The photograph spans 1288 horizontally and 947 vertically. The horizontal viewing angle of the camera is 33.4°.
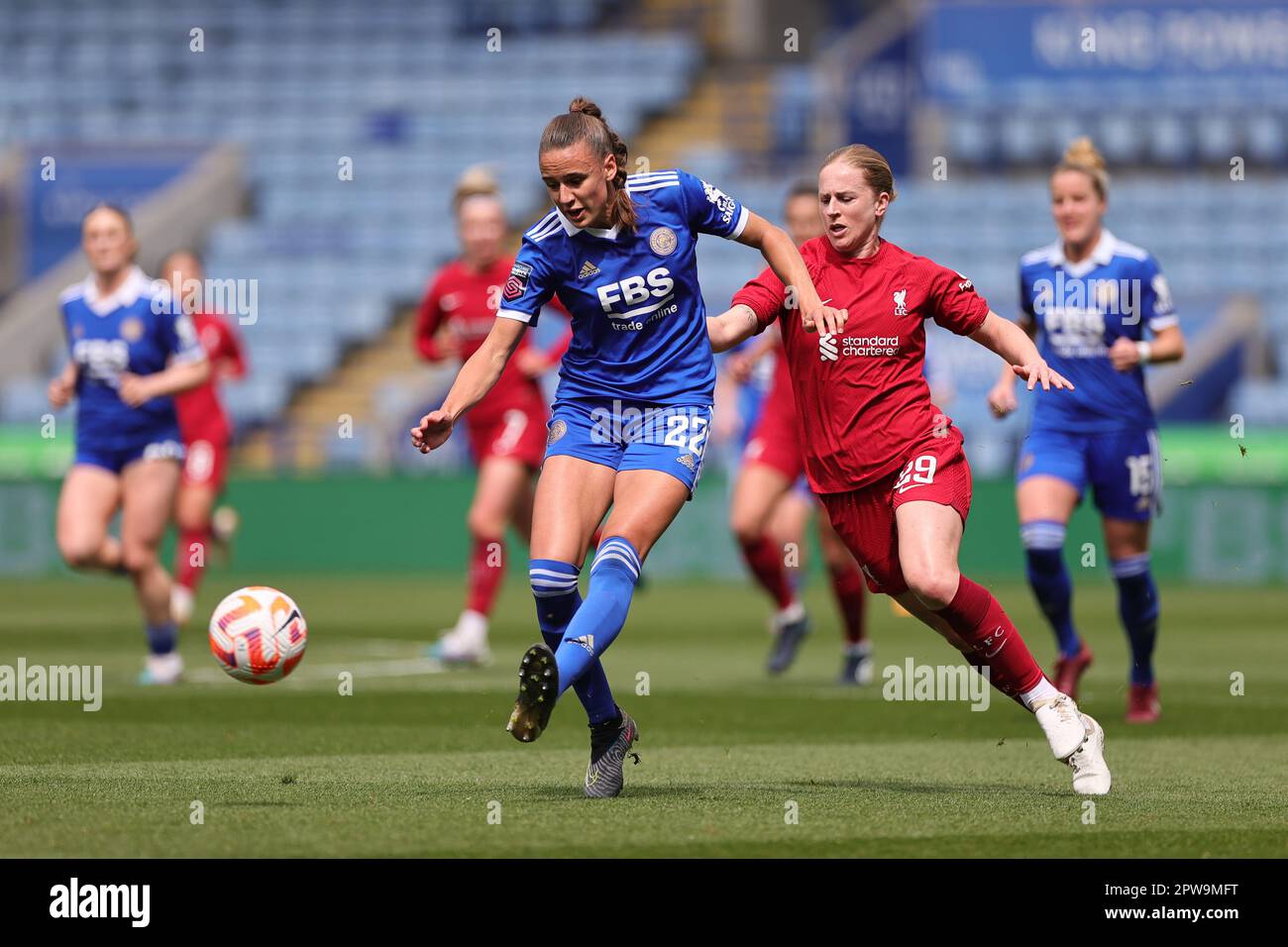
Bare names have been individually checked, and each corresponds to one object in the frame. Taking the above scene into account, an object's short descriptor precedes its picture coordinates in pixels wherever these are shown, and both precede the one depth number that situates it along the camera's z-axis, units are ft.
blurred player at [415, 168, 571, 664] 42.57
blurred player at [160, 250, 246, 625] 53.98
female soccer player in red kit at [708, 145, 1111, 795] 23.88
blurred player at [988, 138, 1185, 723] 32.96
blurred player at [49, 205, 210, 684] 38.17
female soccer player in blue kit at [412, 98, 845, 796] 23.02
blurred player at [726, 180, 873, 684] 41.65
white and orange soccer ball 25.73
